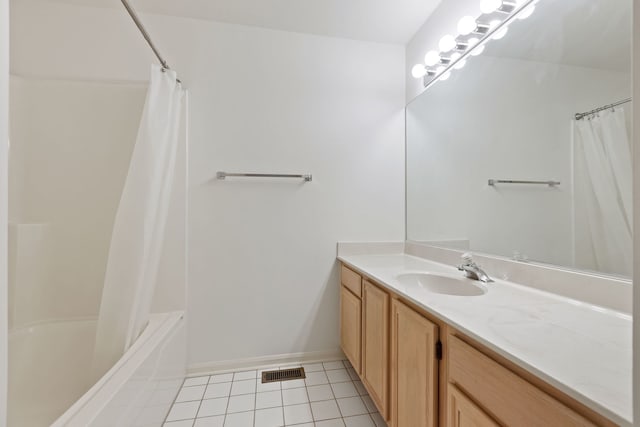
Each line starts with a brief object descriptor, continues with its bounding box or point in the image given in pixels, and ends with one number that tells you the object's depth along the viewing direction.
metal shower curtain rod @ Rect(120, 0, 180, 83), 1.13
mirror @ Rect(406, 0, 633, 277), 0.86
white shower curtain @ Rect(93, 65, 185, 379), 1.26
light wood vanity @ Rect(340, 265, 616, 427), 0.55
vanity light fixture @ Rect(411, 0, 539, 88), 1.20
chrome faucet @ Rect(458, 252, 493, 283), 1.22
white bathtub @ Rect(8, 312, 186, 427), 1.04
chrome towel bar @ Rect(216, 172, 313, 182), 1.77
